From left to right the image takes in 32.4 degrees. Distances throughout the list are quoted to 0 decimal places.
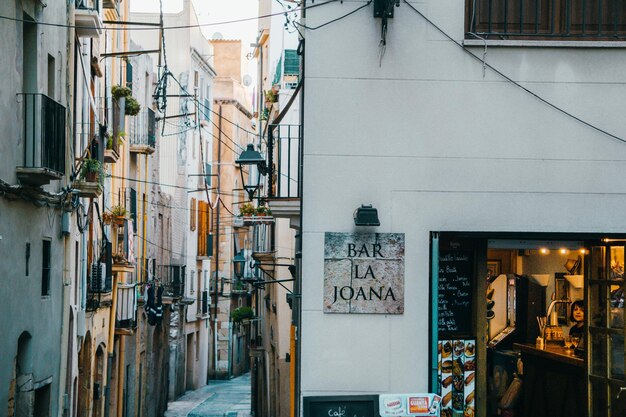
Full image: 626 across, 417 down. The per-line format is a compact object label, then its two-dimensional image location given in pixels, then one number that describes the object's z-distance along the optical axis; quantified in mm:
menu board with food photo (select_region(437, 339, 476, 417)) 11500
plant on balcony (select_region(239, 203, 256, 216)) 28500
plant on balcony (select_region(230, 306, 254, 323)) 48156
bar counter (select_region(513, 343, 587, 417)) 12836
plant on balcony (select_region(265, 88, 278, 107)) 27578
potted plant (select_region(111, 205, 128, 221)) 27219
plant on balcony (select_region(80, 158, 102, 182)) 20250
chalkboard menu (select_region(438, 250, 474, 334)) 11570
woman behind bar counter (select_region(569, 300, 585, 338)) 13477
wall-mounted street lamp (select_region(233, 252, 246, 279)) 41781
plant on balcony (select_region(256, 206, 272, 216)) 28422
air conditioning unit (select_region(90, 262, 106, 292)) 24000
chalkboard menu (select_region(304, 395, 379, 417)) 10359
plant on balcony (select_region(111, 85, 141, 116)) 27141
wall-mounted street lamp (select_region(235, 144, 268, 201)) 16047
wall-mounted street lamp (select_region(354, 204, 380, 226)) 10492
